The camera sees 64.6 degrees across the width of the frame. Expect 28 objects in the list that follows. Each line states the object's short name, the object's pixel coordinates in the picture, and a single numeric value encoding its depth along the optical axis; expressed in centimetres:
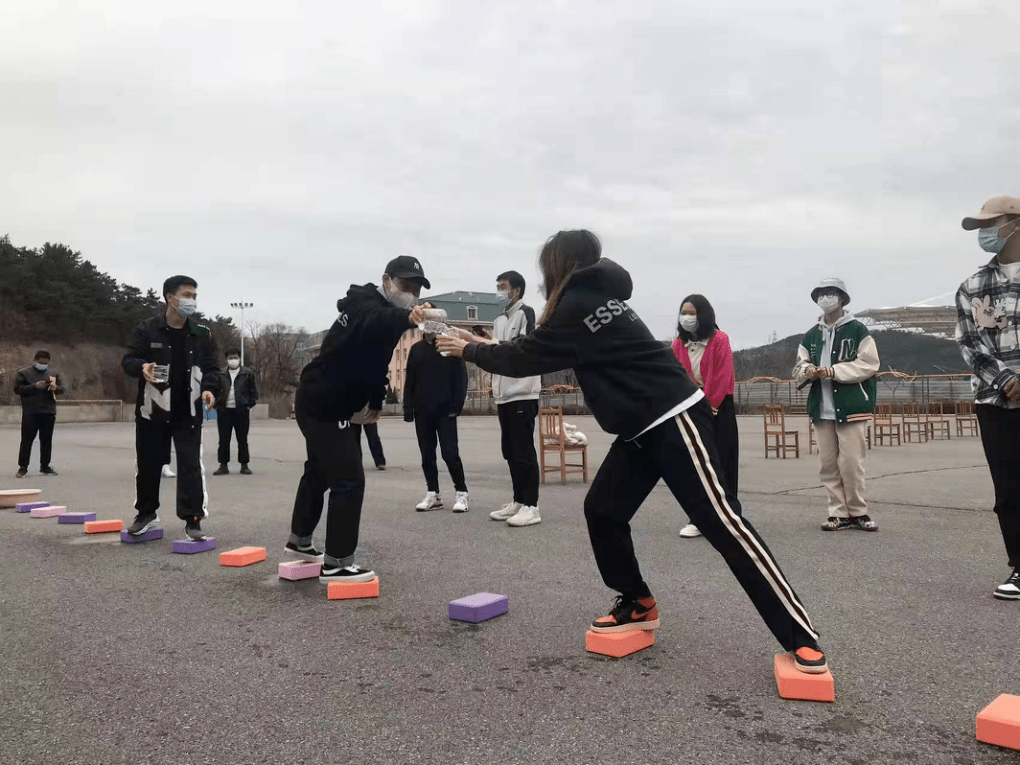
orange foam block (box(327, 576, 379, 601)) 444
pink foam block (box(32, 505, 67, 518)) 785
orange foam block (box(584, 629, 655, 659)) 337
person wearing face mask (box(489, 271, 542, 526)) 724
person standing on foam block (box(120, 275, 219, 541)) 616
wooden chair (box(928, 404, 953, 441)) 2558
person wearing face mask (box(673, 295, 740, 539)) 641
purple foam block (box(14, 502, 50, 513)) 833
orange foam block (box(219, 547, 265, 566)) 536
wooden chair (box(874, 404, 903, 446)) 1838
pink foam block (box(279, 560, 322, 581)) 491
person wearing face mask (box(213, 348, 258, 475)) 1274
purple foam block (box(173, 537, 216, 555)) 584
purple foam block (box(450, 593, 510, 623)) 389
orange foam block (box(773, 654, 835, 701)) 283
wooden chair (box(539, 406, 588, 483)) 1093
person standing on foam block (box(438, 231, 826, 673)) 306
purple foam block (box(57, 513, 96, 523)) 738
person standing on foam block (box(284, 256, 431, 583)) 461
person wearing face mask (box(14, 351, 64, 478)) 1283
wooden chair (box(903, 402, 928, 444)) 1989
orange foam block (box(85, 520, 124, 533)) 677
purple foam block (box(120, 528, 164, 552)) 629
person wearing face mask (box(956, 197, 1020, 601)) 440
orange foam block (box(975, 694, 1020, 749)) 241
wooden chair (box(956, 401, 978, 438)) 2279
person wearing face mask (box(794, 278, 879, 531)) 665
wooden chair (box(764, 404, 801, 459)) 1502
